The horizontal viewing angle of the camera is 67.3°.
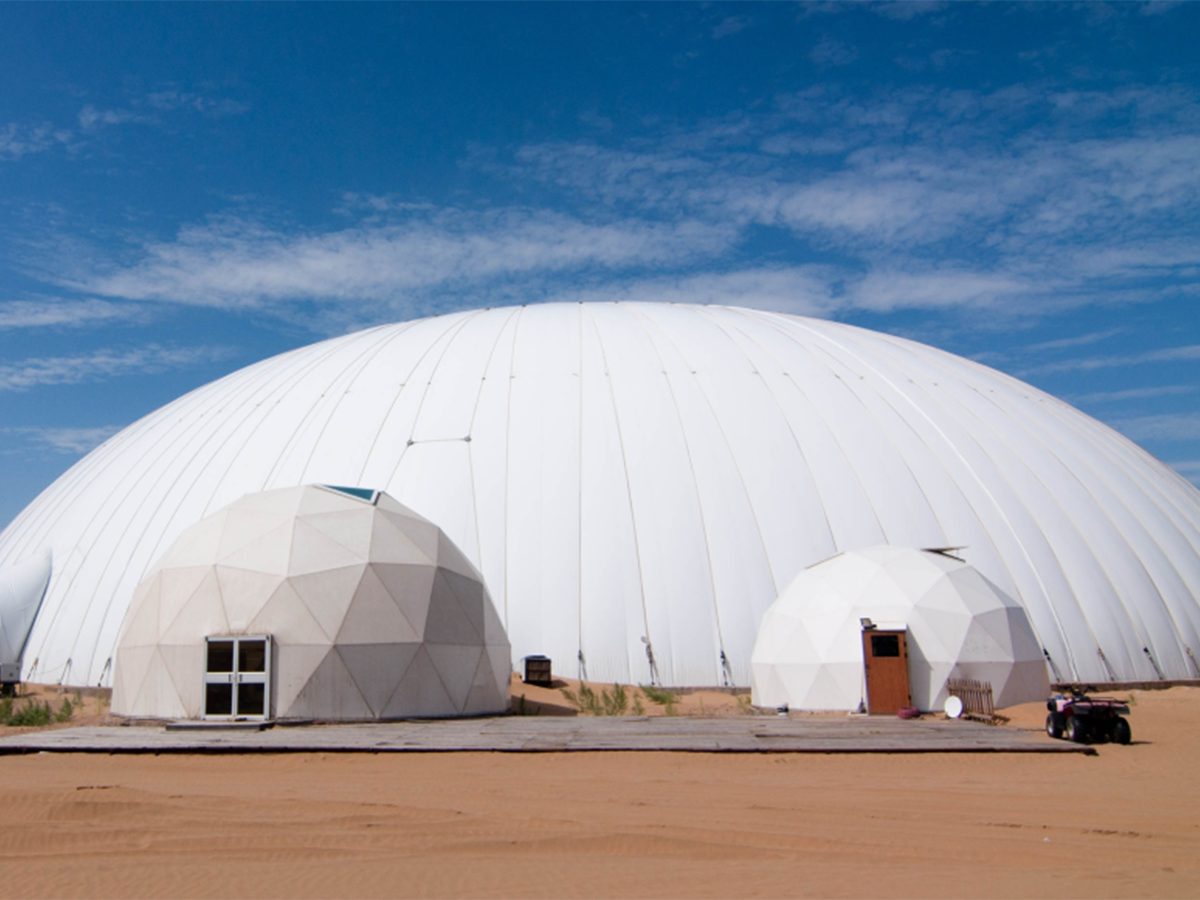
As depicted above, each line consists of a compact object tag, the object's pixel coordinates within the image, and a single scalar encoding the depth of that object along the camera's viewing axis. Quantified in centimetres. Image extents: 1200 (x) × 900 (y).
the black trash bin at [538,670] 2033
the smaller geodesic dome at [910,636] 1917
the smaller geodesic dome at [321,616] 1730
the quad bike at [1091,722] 1367
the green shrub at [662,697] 1936
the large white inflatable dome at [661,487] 2161
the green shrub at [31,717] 1798
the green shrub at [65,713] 1845
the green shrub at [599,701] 1933
